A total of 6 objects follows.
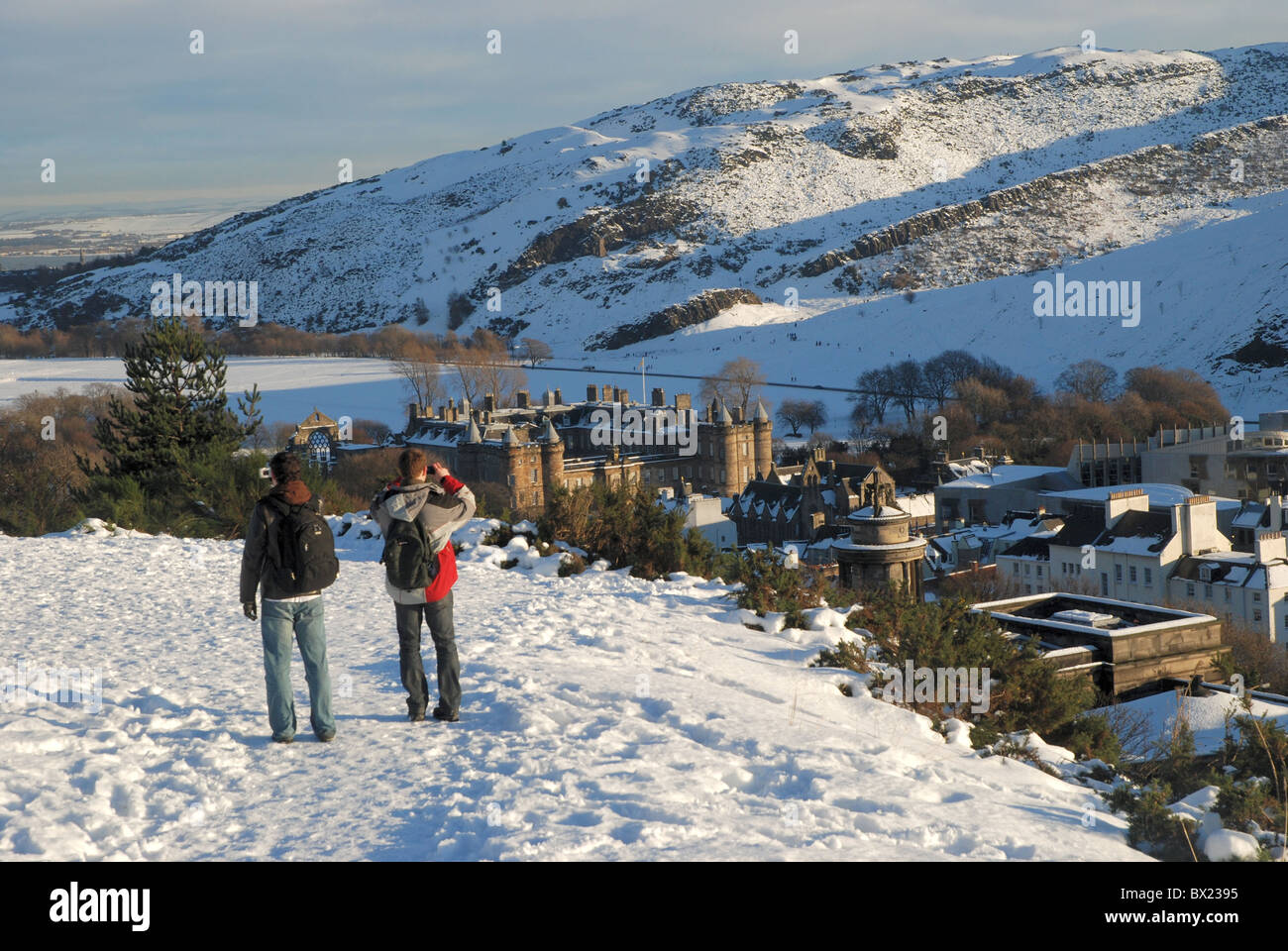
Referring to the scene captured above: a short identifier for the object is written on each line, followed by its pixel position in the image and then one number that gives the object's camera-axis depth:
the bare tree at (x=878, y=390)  124.56
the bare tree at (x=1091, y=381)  120.50
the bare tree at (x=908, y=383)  125.91
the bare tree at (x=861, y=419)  116.91
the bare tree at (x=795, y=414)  126.12
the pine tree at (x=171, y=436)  21.81
